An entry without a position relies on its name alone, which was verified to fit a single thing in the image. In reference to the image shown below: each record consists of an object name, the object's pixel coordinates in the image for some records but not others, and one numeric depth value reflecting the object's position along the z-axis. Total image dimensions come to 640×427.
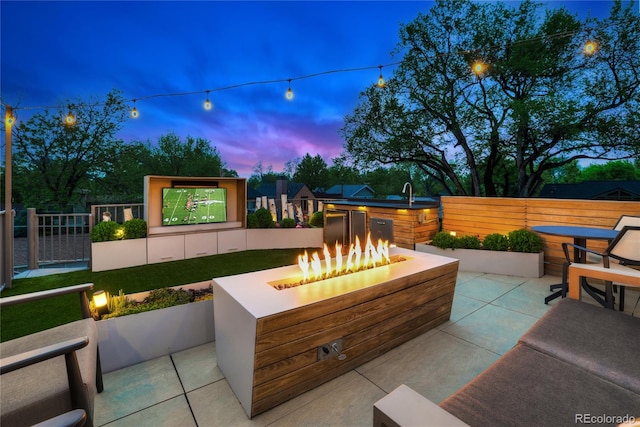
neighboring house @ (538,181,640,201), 17.38
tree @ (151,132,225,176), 23.61
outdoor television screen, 6.46
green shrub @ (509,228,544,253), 4.70
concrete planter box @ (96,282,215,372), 2.21
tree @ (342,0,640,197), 9.62
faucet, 6.40
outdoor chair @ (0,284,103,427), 1.09
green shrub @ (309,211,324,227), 7.91
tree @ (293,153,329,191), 40.84
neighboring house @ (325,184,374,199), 35.66
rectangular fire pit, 1.71
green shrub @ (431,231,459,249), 5.26
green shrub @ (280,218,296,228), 7.63
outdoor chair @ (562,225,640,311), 2.64
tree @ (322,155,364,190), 40.19
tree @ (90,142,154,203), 16.62
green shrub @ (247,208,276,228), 7.50
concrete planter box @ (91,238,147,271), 5.38
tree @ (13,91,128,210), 13.80
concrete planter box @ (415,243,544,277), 4.65
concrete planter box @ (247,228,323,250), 7.35
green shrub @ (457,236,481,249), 5.14
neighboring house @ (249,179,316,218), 31.18
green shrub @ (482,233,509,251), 4.90
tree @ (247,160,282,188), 45.16
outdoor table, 3.34
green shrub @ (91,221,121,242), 5.41
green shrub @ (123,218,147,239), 5.73
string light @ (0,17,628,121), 4.84
